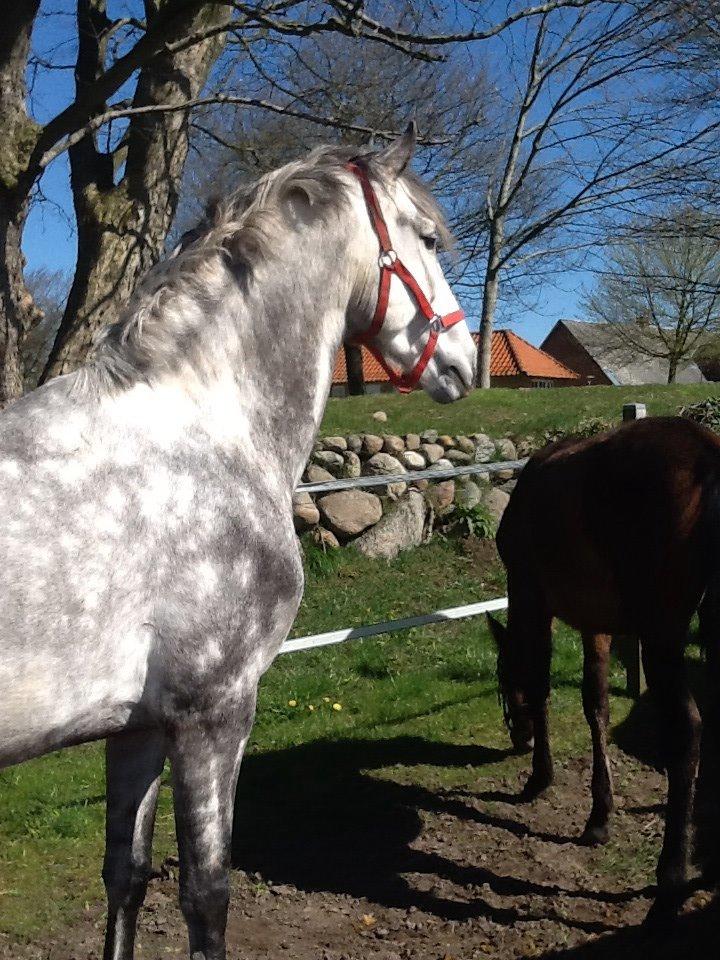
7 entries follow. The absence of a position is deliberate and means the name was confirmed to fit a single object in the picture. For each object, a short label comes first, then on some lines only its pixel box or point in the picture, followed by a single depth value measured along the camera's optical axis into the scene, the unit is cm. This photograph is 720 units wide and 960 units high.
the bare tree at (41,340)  2160
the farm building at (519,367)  3766
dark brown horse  322
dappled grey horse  191
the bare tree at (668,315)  2658
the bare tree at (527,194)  1659
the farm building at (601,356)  3372
